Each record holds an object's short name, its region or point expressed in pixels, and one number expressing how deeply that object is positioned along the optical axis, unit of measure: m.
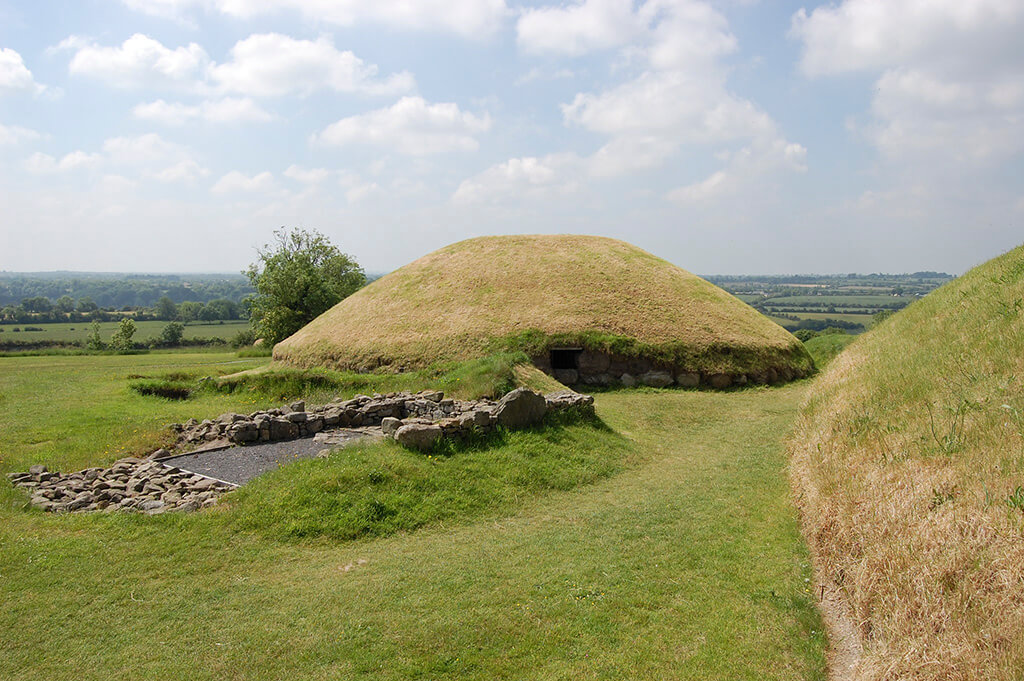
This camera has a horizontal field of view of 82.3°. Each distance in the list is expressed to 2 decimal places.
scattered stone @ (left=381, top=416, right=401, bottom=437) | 12.97
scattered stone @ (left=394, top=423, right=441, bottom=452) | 11.41
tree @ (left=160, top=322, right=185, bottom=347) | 69.93
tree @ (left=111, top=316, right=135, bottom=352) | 55.20
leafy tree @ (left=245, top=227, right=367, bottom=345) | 41.09
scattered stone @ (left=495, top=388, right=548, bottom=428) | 12.85
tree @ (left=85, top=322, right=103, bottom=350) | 52.97
